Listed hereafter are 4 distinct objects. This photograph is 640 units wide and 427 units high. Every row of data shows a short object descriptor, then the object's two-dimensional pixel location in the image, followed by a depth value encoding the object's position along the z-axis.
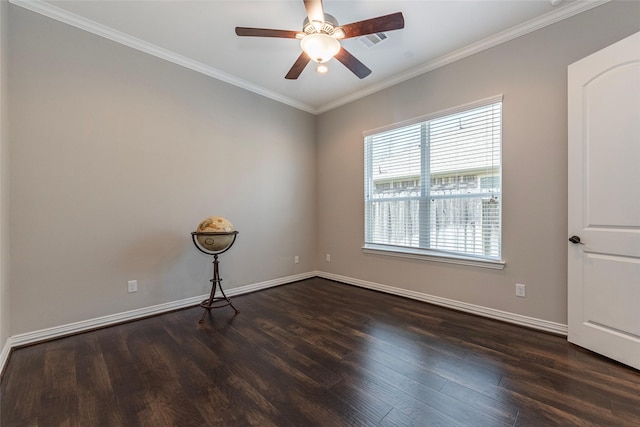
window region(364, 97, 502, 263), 2.82
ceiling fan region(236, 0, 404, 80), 1.91
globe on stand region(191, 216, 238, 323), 2.76
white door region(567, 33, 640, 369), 1.88
